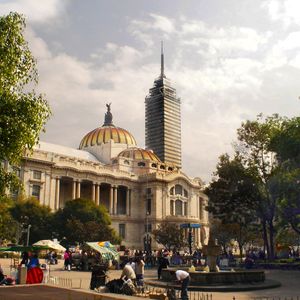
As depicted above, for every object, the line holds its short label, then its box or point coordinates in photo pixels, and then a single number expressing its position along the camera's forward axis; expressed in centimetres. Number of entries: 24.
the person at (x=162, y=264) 2784
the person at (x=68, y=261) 3691
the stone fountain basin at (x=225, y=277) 2261
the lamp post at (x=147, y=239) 8655
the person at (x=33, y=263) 2027
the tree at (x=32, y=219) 6406
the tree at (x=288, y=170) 3700
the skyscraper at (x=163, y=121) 15062
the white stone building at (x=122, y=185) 8000
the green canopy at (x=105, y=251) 3533
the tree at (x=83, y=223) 6325
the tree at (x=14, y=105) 1673
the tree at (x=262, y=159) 4412
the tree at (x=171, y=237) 7094
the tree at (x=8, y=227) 5265
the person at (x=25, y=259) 2431
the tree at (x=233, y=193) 4572
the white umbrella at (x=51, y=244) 3488
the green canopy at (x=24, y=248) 2862
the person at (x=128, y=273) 1797
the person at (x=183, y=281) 1636
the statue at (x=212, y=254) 2540
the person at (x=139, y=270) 2188
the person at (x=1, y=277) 1991
